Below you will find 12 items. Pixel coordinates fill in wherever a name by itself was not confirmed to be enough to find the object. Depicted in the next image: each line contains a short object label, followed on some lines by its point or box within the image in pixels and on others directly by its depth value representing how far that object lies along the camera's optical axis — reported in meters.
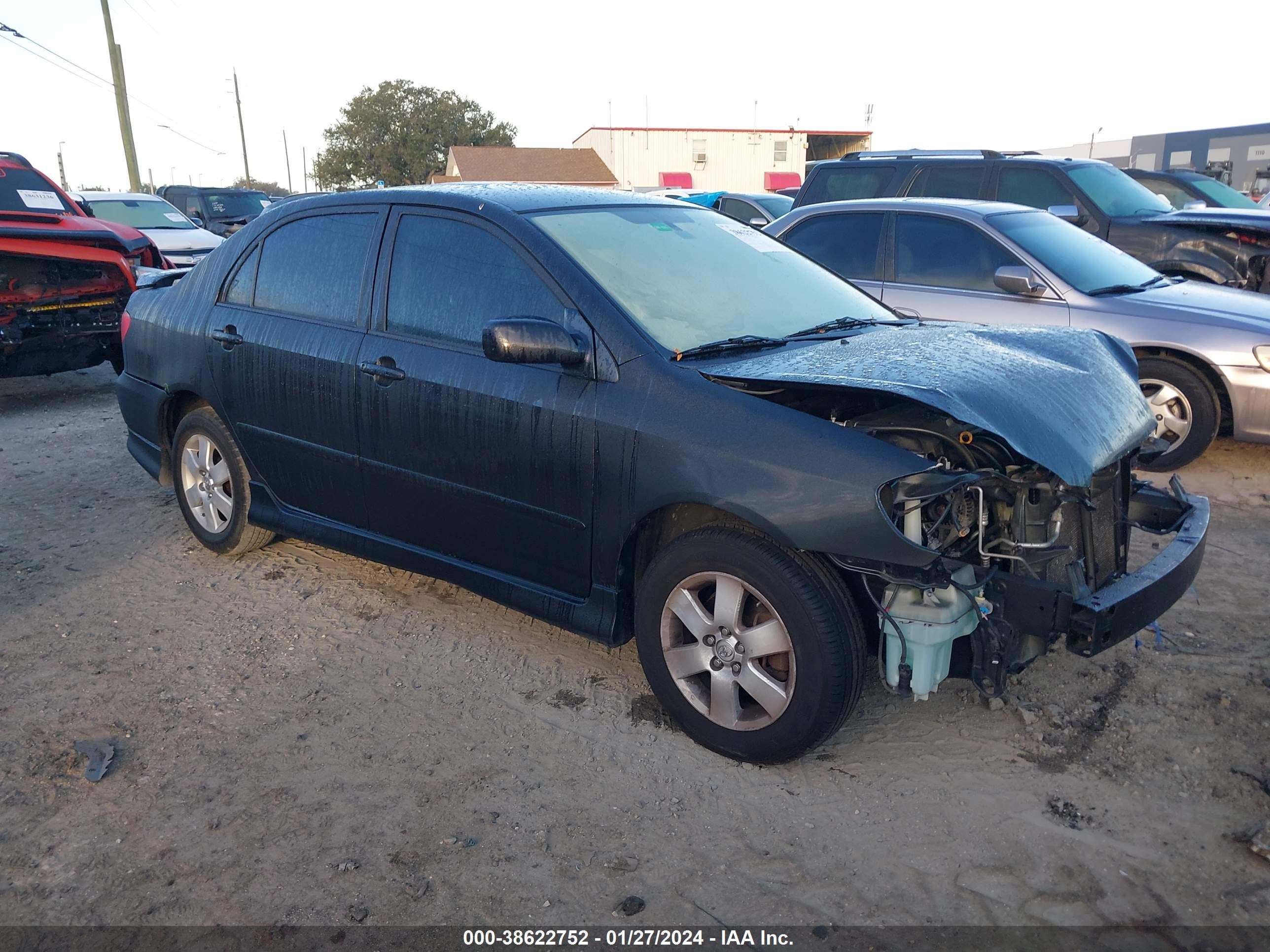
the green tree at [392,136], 54.75
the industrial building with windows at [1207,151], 46.41
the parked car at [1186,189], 12.20
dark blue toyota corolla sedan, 2.88
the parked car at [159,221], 12.72
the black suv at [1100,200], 8.34
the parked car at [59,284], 7.77
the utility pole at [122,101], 26.98
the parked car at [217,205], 20.50
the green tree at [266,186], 61.22
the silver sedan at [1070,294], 5.89
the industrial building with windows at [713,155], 43.09
